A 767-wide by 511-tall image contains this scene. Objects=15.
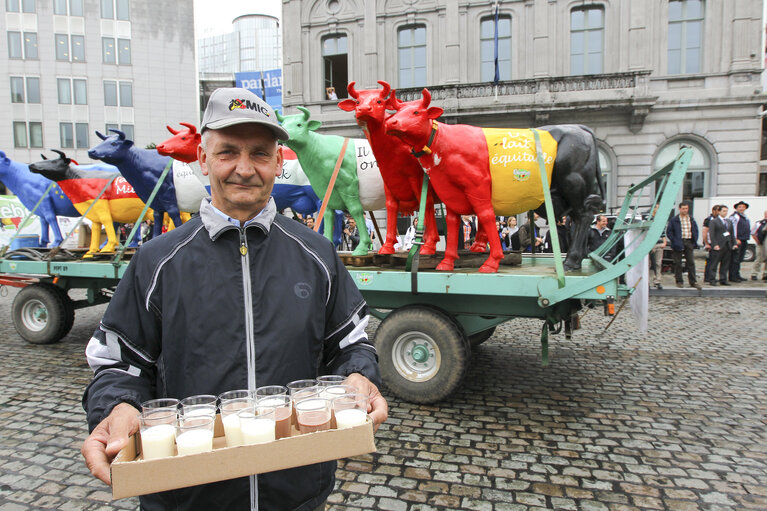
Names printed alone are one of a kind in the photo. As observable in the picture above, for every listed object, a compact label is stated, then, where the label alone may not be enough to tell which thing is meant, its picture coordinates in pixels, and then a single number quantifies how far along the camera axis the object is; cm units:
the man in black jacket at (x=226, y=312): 153
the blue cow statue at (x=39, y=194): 820
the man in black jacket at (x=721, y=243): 1160
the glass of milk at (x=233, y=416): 132
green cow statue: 578
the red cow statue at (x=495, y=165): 452
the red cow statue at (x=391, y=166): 488
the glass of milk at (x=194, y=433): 124
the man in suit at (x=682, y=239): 1130
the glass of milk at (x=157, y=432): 123
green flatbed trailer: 376
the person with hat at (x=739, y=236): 1209
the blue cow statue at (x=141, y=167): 643
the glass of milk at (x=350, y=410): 138
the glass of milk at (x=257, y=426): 129
